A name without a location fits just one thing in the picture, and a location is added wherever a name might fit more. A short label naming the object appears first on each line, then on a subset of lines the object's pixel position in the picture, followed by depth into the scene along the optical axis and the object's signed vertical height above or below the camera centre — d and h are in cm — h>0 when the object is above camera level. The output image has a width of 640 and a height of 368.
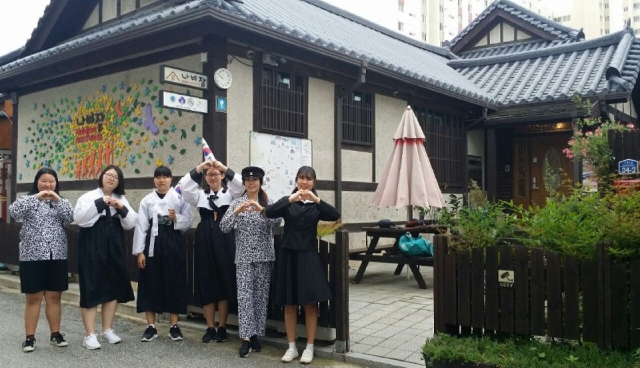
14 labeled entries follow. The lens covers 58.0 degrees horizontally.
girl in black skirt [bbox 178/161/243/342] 577 -47
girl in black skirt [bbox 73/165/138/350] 554 -49
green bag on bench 809 -66
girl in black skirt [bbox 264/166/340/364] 509 -52
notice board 859 +65
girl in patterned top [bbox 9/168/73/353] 551 -48
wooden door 1401 +86
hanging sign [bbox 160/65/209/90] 710 +159
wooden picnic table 807 -81
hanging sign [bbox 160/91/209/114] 710 +126
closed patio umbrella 879 +38
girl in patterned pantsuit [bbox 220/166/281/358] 533 -50
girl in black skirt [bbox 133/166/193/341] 587 -54
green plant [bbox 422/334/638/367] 386 -109
